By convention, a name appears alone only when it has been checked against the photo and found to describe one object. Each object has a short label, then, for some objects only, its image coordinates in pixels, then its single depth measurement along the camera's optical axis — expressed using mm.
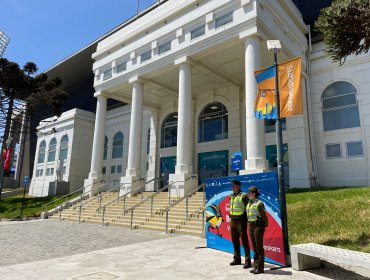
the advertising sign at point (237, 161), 19869
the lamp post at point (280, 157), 7266
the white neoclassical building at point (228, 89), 19125
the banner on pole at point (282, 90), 8414
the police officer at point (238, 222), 7105
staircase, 13953
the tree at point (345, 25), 10141
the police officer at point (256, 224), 6520
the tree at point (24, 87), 30094
